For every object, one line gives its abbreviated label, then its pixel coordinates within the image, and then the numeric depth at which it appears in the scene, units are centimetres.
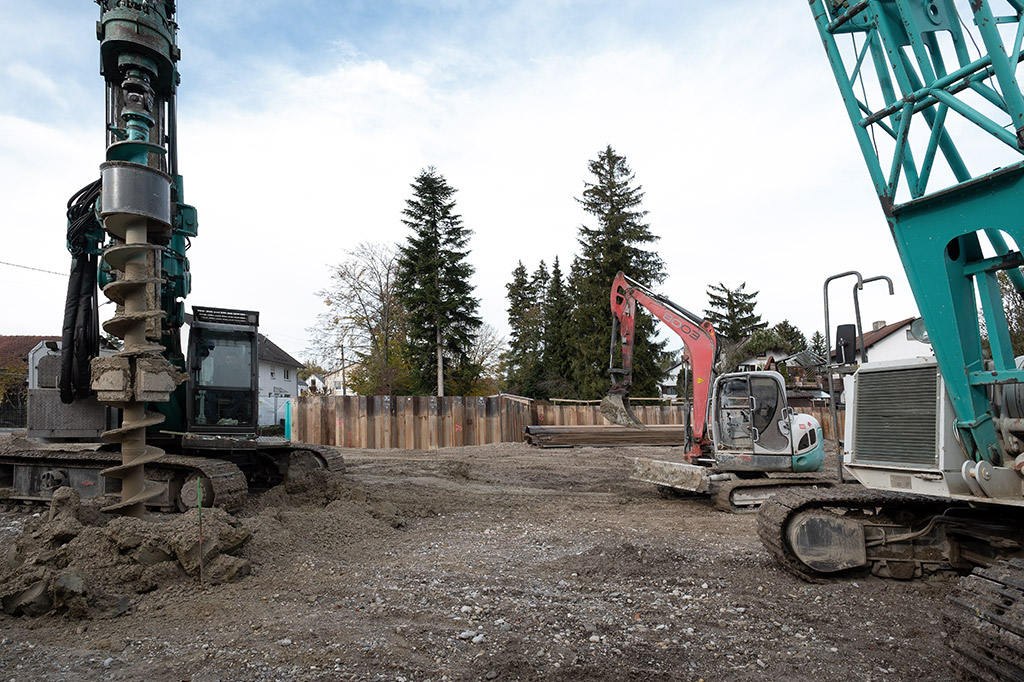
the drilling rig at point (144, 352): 617
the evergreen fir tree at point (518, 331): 4316
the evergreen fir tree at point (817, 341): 5197
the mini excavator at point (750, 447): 998
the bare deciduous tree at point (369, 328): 3353
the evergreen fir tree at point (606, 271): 3319
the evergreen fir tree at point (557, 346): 3712
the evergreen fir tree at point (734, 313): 5053
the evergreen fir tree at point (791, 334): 5410
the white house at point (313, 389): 4388
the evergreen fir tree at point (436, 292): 3067
